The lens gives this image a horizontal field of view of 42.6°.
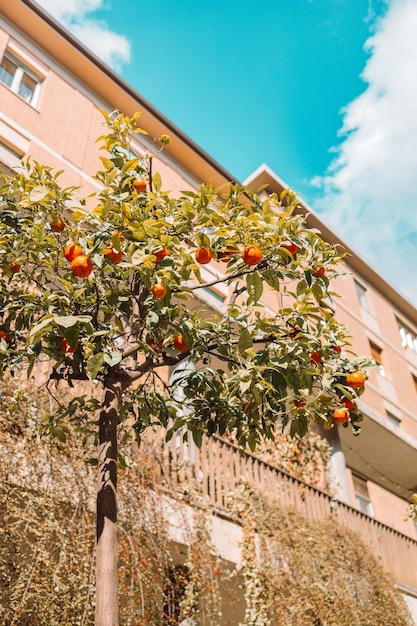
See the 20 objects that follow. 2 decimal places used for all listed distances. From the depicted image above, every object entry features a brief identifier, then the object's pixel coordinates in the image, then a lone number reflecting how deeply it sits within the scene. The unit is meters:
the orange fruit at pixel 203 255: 3.15
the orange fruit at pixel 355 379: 3.11
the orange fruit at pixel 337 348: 3.30
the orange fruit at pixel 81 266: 2.77
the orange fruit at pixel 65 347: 2.90
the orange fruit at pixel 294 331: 3.19
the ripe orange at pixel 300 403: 3.21
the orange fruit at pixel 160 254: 2.81
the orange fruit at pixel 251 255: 2.92
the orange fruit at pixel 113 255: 2.96
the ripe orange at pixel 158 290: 2.78
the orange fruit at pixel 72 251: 2.86
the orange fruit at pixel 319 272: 3.10
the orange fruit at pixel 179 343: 3.21
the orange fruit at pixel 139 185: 3.25
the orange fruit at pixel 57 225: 3.28
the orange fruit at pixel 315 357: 3.11
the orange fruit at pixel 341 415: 3.15
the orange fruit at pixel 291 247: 3.07
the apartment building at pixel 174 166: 11.16
